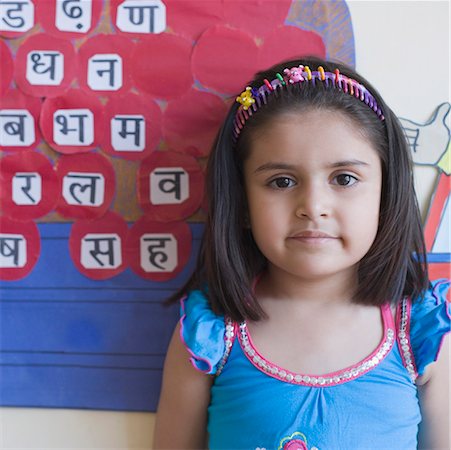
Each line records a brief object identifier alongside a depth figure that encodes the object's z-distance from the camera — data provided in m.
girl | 0.77
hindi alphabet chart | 0.94
